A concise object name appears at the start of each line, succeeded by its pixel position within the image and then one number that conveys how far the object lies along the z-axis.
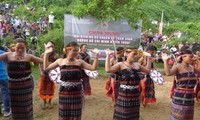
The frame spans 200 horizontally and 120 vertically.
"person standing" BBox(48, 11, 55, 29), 12.16
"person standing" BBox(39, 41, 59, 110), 4.44
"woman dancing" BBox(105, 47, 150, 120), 3.13
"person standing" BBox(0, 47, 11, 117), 3.89
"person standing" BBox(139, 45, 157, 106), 4.72
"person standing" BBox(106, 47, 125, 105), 4.29
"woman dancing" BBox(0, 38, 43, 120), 3.25
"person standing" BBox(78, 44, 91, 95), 4.92
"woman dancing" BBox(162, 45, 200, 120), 3.19
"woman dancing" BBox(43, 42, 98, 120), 3.01
